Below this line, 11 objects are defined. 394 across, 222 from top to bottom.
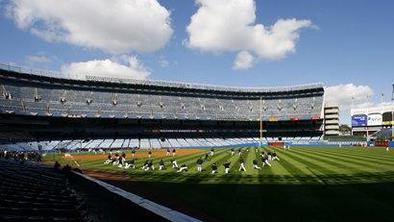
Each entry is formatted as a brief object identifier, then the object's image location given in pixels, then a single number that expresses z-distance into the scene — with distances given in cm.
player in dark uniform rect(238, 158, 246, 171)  3752
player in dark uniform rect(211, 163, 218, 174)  3581
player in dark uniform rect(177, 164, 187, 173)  3888
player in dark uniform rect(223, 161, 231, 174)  3549
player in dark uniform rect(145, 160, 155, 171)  4209
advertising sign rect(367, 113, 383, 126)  13450
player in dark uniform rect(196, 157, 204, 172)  3825
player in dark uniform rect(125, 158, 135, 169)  4593
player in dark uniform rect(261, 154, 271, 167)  4192
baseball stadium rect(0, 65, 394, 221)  1283
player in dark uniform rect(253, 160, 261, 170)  3858
